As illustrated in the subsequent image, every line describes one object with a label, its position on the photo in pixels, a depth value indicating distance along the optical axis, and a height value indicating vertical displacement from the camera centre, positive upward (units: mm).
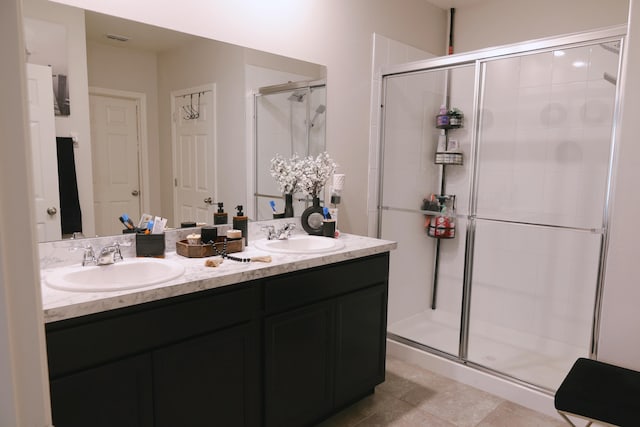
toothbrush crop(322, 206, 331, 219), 2572 -262
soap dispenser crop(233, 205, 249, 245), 2229 -291
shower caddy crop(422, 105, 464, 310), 3293 -108
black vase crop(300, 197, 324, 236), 2547 -299
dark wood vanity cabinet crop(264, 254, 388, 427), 1883 -807
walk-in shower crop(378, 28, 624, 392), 2771 -202
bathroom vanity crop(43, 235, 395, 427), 1340 -666
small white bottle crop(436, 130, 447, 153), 3381 +214
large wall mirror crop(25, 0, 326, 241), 1811 +213
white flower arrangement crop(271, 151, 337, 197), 2555 -40
